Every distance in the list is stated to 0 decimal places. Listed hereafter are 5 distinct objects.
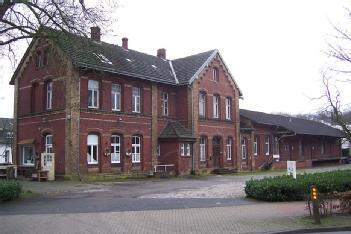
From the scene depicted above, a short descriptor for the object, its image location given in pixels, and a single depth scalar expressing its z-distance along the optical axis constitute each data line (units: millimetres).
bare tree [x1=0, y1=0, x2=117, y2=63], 20125
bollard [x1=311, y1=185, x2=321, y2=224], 13555
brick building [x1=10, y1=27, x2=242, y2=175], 30156
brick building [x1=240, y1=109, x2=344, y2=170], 45938
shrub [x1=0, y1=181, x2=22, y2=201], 18219
